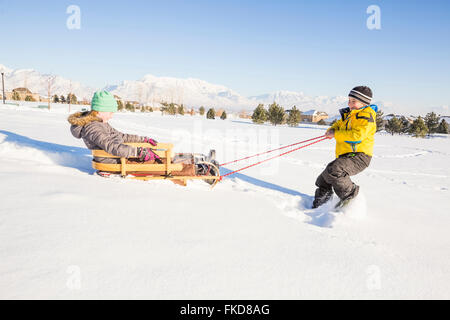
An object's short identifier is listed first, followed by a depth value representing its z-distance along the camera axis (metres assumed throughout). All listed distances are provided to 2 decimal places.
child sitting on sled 3.69
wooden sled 3.86
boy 3.59
